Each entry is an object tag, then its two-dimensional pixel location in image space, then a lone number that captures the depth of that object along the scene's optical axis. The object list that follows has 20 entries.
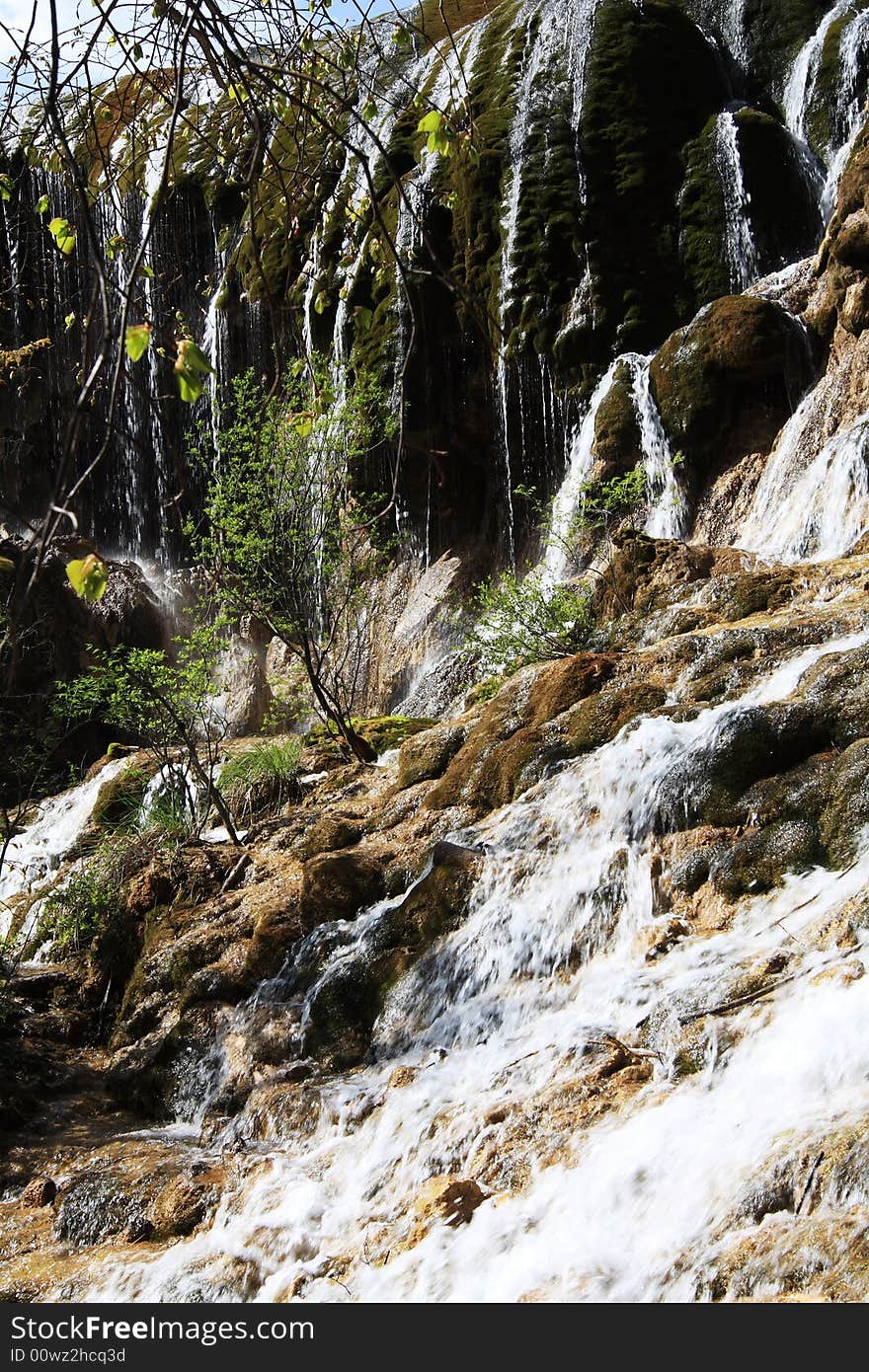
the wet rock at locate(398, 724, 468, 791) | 8.70
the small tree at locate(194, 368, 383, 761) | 10.64
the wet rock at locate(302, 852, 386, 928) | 7.10
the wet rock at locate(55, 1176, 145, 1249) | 4.93
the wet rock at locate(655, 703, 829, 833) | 5.71
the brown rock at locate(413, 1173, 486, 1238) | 4.02
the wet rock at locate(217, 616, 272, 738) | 18.25
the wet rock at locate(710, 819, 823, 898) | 5.11
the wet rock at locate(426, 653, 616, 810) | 7.44
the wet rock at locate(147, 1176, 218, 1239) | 4.80
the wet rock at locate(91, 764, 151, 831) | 12.52
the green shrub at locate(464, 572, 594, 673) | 10.11
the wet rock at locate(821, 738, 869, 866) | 5.00
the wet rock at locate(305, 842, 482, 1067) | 6.09
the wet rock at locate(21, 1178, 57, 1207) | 5.38
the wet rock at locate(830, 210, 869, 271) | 11.77
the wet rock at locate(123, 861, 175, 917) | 8.59
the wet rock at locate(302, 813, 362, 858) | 8.09
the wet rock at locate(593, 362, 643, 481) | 14.05
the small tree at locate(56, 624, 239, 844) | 9.85
